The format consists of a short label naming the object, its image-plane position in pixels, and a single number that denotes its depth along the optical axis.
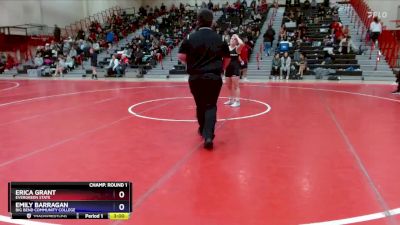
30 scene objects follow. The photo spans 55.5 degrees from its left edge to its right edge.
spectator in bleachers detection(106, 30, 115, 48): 25.89
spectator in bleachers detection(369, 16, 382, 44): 18.98
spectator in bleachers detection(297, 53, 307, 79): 17.75
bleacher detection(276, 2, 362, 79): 18.07
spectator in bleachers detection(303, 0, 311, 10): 27.53
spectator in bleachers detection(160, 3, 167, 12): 32.66
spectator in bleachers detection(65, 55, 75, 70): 22.88
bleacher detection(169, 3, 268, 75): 21.88
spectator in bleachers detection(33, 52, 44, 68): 23.30
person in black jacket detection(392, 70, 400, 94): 12.26
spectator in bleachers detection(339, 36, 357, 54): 19.27
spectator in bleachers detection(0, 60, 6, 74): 24.23
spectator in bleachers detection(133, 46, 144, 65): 21.47
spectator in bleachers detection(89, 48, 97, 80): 19.79
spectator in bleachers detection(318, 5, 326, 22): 24.25
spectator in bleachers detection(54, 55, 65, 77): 21.64
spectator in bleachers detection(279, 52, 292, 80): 17.83
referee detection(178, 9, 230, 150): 5.67
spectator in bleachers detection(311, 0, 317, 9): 27.93
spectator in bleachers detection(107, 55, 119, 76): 20.36
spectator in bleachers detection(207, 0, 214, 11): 30.36
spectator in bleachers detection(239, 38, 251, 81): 17.42
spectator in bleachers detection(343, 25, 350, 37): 19.86
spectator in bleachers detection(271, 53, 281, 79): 18.22
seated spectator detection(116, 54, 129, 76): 20.42
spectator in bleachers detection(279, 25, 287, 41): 21.14
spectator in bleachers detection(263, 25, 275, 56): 21.00
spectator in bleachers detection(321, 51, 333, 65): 18.64
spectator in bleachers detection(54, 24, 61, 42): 27.02
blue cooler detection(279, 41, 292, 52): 20.02
